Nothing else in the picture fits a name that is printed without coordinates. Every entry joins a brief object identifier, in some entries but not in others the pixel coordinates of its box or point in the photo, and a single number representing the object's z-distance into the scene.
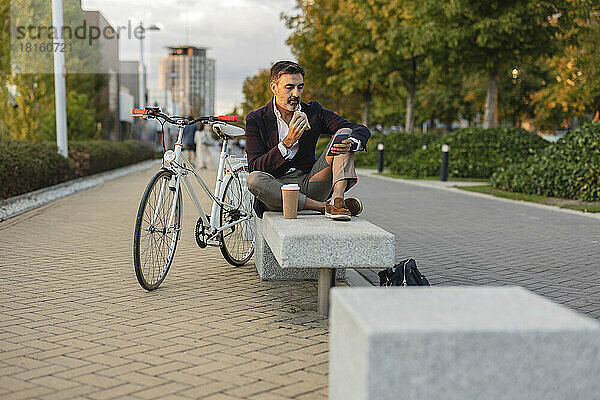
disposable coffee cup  5.12
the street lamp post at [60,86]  18.34
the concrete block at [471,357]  2.56
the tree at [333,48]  29.38
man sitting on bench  5.38
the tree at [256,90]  59.69
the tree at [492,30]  19.41
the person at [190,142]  24.38
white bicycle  5.48
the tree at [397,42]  22.06
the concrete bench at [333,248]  4.45
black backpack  5.14
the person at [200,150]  25.80
